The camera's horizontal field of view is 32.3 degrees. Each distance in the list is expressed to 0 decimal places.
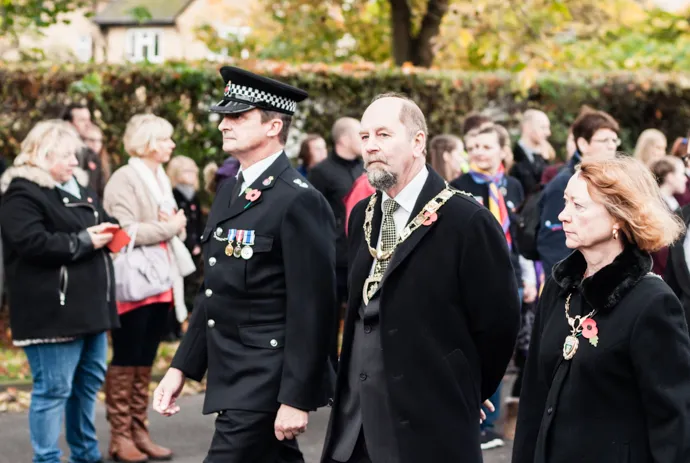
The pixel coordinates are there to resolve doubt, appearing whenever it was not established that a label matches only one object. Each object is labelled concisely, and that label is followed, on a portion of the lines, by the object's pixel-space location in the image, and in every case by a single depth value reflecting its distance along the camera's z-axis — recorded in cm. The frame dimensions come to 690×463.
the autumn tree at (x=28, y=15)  1335
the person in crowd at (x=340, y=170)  981
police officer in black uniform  509
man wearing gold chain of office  455
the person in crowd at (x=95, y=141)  993
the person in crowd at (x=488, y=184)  820
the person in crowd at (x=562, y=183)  775
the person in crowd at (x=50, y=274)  709
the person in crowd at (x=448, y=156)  929
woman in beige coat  782
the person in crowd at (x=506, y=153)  995
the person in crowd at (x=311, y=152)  1109
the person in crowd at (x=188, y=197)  1165
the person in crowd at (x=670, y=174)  888
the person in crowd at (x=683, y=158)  957
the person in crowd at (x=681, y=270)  587
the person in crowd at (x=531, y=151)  1152
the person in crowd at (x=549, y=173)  993
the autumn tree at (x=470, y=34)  1550
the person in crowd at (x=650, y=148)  1125
